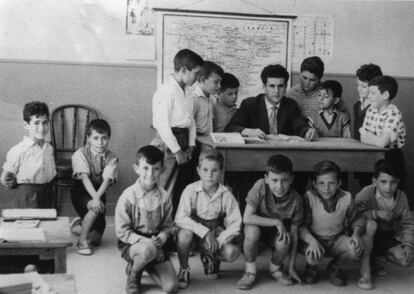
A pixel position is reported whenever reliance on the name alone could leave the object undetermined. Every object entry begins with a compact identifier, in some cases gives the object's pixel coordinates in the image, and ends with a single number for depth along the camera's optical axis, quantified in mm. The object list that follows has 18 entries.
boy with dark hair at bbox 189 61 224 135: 4344
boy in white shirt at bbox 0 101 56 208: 3834
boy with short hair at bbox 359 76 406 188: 3939
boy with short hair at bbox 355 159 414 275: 3545
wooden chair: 4918
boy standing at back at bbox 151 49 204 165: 4066
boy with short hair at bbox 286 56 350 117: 4562
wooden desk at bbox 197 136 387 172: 3717
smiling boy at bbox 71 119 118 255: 4016
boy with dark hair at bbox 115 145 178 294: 3217
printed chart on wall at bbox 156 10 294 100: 5129
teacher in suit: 4312
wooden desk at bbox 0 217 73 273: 2441
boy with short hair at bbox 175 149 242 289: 3375
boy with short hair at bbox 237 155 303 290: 3404
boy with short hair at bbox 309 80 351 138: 4457
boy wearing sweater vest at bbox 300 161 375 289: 3455
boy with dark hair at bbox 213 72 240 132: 4504
